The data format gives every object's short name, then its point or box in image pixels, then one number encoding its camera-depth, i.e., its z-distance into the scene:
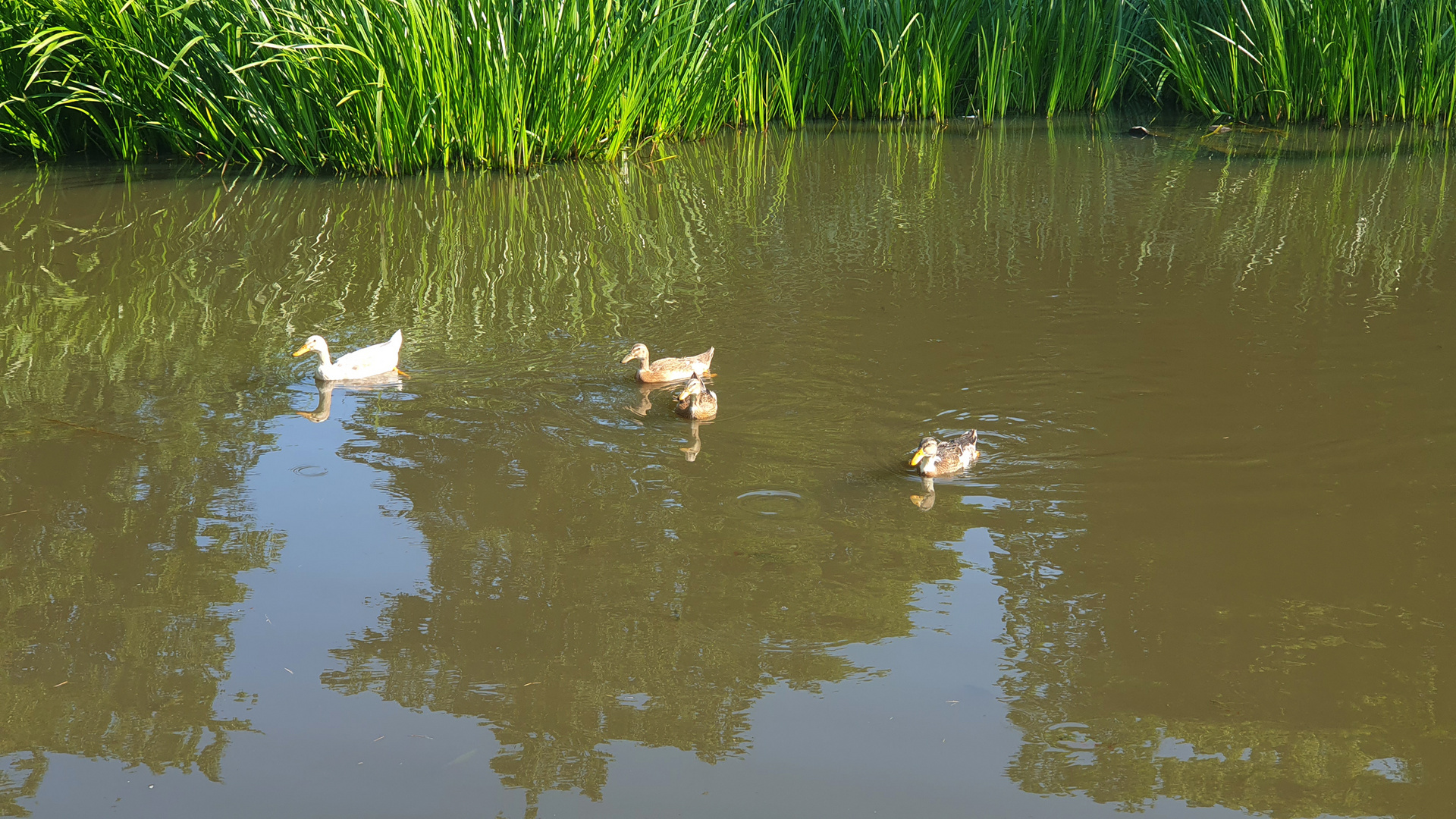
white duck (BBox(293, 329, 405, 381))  5.84
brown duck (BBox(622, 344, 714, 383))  5.81
